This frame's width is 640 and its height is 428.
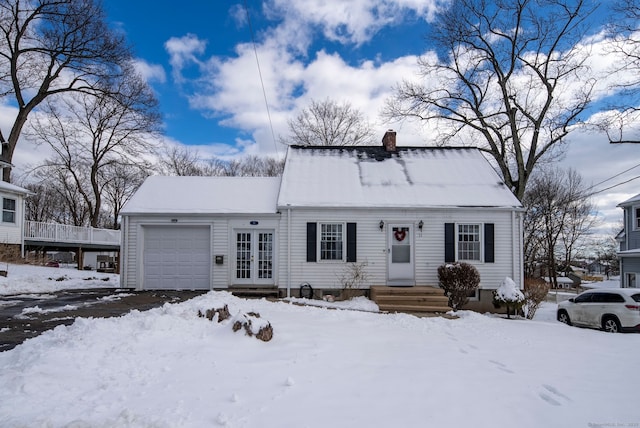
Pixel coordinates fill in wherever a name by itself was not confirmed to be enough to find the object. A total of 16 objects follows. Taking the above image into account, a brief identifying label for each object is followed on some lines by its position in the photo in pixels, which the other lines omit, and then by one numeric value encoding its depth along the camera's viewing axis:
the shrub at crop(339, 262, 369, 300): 13.02
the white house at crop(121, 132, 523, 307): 13.19
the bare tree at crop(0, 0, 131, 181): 23.22
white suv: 10.92
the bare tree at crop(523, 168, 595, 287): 33.41
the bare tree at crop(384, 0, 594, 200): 19.92
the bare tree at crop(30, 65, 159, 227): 28.50
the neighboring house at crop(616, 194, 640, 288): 21.14
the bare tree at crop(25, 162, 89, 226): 42.38
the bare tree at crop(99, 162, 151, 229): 32.53
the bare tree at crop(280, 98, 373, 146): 32.06
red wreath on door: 13.29
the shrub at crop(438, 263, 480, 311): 12.33
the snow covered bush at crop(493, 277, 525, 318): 11.97
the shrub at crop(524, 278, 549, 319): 12.71
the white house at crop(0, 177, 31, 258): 20.56
